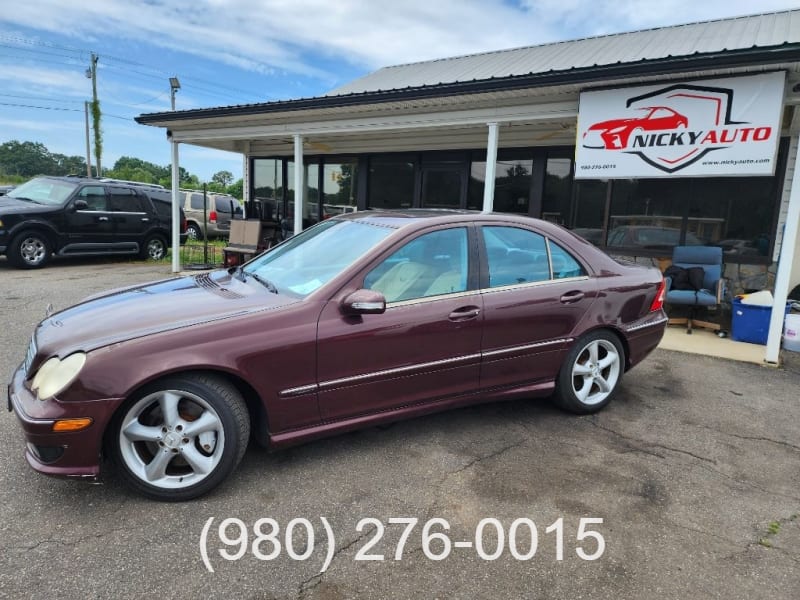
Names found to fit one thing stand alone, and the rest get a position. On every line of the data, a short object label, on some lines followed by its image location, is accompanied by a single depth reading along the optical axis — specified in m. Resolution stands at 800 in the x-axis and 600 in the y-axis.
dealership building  5.34
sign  5.15
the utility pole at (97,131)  34.56
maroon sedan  2.41
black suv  9.83
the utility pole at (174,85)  25.07
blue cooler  6.20
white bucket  5.88
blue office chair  6.74
